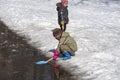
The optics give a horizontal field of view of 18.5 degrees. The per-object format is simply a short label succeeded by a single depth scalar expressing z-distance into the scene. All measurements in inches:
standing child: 530.6
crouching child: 426.8
